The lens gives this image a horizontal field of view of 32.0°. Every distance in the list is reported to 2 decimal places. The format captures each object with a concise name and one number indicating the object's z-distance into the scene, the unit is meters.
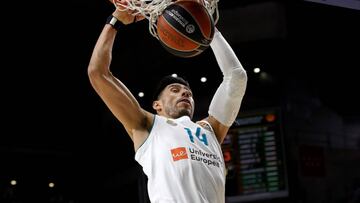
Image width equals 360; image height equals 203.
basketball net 3.11
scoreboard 7.44
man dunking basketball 2.96
